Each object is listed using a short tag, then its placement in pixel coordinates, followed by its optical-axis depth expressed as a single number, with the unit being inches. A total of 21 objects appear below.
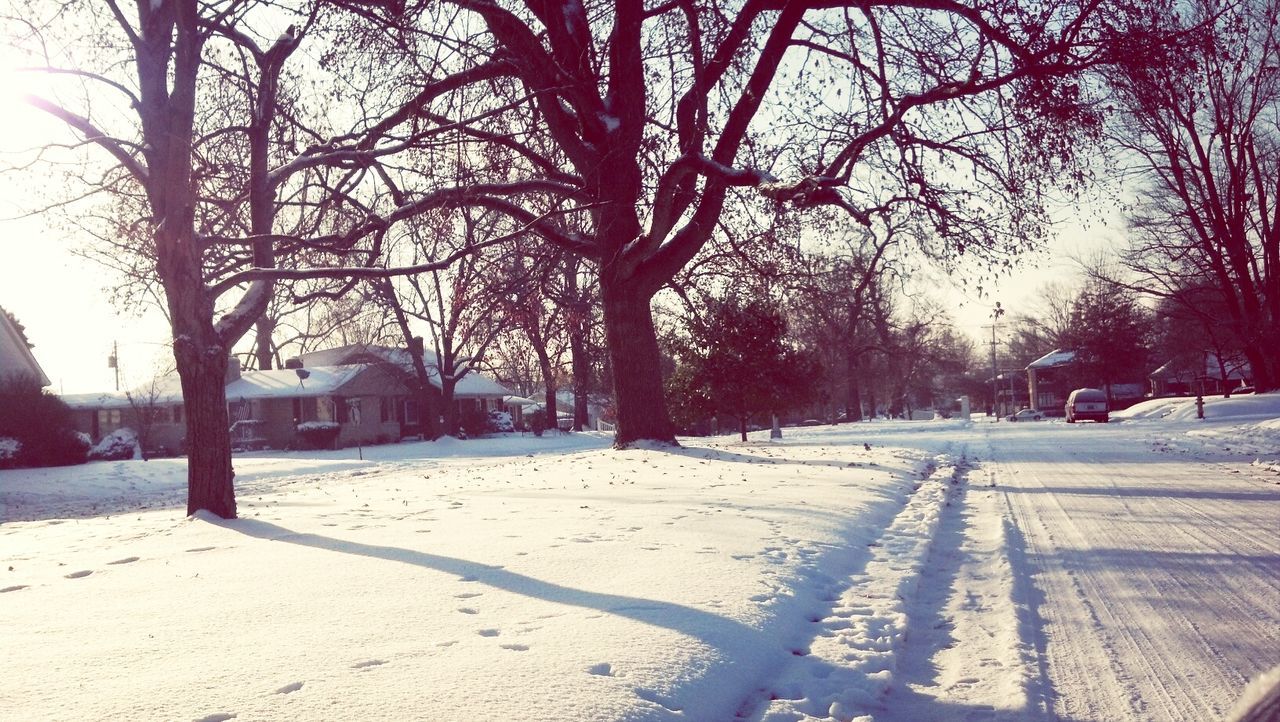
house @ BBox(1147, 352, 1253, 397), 2655.0
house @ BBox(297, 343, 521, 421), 1760.6
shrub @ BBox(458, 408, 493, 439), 1889.8
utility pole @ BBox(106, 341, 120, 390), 2736.2
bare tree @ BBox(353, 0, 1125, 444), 513.3
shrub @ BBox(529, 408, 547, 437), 1876.0
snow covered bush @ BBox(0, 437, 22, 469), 1151.0
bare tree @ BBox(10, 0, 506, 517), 390.6
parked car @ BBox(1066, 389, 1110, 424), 1594.5
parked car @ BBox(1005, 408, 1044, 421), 2223.8
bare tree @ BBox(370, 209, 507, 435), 484.1
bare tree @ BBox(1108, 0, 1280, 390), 1241.4
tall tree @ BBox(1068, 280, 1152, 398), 2214.6
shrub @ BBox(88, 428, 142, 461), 1441.9
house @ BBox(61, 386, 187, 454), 1772.9
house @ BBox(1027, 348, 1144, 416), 2524.6
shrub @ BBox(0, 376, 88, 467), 1188.5
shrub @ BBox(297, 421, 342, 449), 1638.8
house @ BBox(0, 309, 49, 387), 1354.6
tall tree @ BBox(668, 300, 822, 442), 1024.9
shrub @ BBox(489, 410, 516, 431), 1947.6
